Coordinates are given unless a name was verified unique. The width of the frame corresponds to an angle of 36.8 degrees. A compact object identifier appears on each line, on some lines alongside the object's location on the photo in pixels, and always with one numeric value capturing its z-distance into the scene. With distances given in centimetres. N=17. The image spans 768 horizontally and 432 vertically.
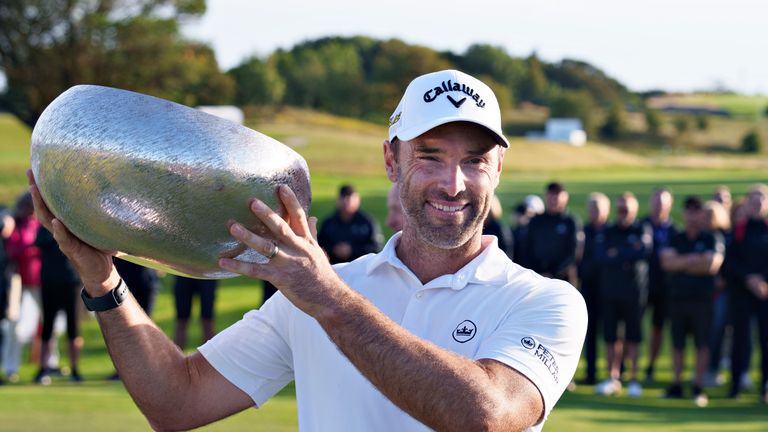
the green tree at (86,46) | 4922
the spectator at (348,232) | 1255
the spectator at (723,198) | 1482
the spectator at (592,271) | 1288
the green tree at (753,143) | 10450
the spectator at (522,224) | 1377
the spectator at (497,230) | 1228
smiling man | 262
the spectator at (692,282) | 1195
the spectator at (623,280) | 1259
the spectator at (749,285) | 1184
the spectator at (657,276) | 1338
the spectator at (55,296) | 1202
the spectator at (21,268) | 1240
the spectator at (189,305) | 1295
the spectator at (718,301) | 1235
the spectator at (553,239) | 1299
